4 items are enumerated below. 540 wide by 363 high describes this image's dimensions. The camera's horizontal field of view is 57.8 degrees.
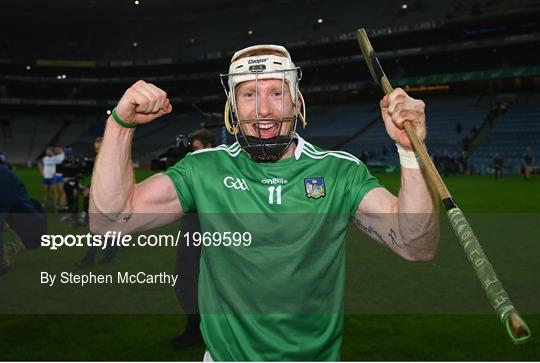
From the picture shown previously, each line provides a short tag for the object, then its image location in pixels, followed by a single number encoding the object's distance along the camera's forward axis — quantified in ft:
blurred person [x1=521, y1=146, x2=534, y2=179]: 86.09
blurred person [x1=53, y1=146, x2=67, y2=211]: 46.20
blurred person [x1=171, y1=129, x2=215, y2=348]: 15.35
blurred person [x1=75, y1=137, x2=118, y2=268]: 24.82
